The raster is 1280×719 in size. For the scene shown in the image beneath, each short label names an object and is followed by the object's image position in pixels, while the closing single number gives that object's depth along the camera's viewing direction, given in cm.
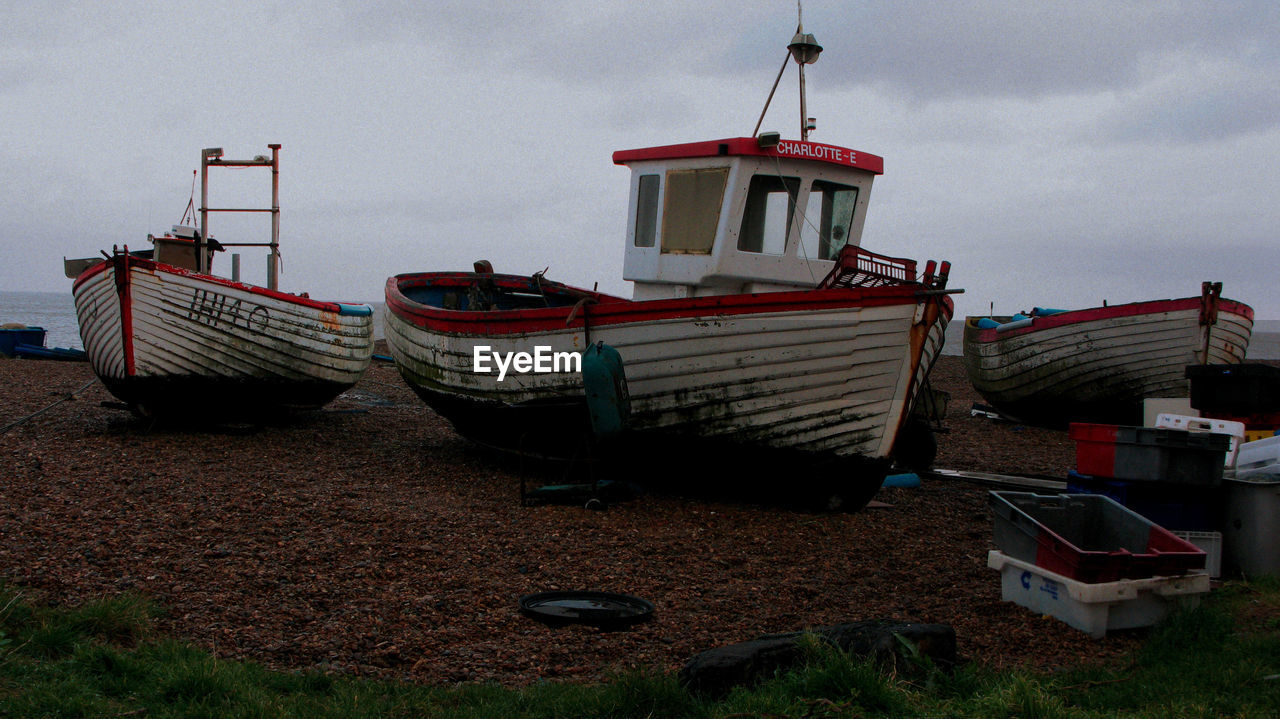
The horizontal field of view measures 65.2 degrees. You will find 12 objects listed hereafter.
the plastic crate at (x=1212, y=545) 569
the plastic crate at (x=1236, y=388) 758
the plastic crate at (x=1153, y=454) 570
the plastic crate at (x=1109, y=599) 459
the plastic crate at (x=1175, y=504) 582
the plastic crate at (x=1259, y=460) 598
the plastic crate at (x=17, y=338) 2067
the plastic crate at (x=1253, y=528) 559
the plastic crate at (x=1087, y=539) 468
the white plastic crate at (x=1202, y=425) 711
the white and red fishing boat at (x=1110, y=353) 1261
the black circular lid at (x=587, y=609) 471
